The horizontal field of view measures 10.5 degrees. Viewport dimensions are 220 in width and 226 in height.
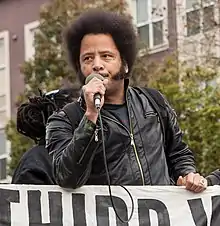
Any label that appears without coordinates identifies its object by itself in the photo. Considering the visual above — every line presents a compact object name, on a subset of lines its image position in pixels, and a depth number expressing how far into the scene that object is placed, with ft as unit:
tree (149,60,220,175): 54.38
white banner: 17.99
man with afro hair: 17.26
